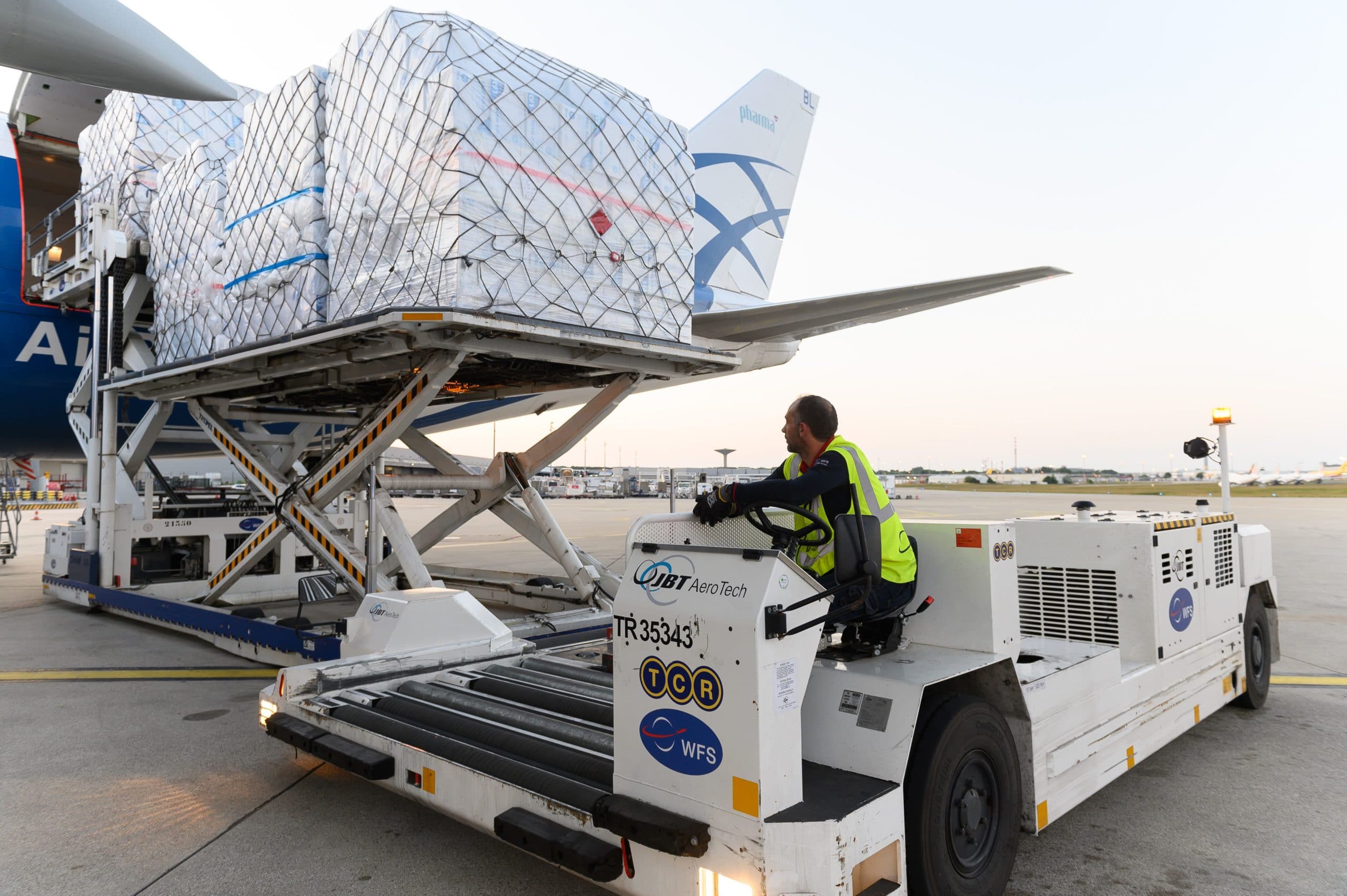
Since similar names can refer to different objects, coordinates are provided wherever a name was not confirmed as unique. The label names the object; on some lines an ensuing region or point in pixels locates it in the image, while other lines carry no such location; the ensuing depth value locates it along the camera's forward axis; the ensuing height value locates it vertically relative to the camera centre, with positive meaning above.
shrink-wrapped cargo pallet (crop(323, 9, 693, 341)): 5.17 +2.04
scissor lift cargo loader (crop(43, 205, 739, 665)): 6.10 +0.31
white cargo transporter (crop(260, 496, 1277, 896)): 2.31 -0.91
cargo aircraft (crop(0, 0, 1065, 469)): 9.74 +3.10
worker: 2.99 -0.06
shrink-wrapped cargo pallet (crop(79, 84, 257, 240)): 8.54 +3.70
